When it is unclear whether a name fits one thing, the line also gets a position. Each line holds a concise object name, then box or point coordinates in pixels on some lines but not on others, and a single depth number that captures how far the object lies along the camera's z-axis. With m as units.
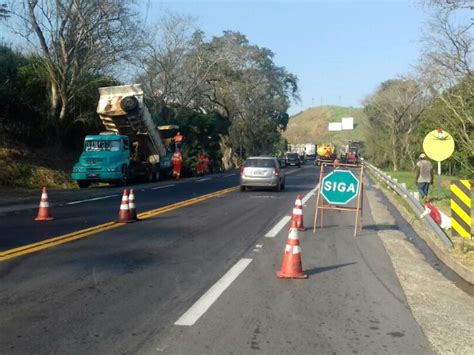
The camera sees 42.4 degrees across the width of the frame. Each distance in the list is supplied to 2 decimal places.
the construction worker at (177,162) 37.16
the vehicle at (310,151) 108.81
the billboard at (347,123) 133.81
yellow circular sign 17.30
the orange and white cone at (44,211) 14.59
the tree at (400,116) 61.83
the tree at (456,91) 31.38
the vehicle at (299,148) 103.26
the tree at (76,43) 31.69
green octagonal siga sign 13.48
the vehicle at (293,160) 69.94
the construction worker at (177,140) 37.56
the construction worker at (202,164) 44.27
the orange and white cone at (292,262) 8.55
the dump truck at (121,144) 28.69
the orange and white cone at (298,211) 12.35
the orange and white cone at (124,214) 14.27
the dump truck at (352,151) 67.69
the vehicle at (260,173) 25.48
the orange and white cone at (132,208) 14.27
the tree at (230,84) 48.91
